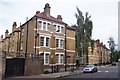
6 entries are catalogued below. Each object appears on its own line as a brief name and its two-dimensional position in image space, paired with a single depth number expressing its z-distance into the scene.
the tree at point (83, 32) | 20.09
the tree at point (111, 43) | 38.38
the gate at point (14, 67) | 10.48
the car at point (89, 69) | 14.60
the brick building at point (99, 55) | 28.69
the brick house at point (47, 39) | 14.19
